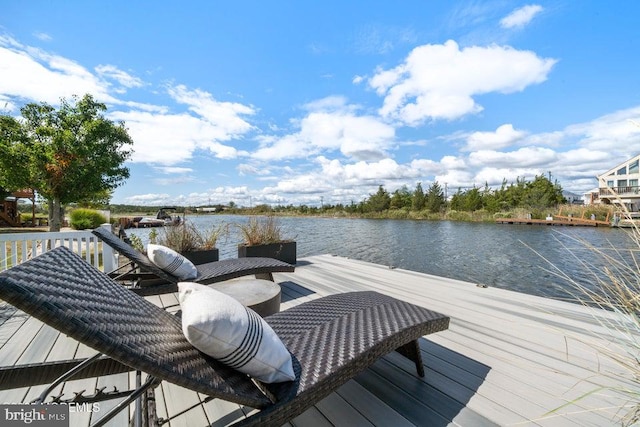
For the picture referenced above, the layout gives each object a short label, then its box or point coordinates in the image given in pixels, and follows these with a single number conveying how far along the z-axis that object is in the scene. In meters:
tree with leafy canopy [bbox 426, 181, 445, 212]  29.88
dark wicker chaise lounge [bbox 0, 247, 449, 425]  0.68
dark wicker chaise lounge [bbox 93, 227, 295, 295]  2.38
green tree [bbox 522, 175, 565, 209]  23.38
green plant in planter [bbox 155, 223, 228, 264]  4.04
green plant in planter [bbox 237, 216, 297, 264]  4.41
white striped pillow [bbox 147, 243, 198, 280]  2.46
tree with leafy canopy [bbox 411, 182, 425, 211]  31.59
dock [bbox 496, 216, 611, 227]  16.37
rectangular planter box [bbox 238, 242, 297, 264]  4.36
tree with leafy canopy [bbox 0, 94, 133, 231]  8.70
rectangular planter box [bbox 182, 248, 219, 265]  4.01
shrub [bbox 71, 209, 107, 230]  10.79
